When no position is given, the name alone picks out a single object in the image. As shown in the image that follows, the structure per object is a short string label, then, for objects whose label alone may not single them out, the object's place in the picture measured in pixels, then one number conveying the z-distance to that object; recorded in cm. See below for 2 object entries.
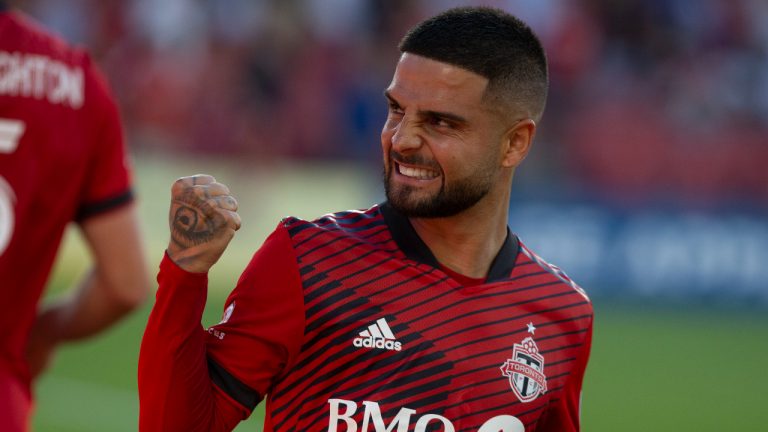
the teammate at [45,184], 668
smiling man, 573
